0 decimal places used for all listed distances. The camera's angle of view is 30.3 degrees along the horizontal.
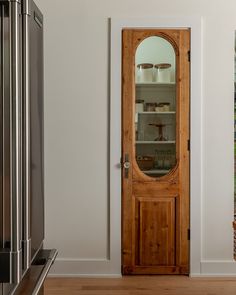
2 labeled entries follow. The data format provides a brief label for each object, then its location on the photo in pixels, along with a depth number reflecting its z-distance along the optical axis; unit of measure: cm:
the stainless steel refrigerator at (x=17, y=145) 111
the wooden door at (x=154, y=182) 367
